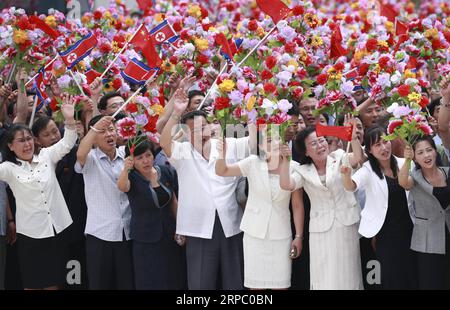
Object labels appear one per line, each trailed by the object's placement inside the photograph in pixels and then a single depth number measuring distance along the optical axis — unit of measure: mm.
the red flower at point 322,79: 12300
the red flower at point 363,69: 12730
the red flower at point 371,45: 13574
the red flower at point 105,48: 14584
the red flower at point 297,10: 14247
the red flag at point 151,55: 13211
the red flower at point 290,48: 13310
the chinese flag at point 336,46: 14641
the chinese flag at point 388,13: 17839
